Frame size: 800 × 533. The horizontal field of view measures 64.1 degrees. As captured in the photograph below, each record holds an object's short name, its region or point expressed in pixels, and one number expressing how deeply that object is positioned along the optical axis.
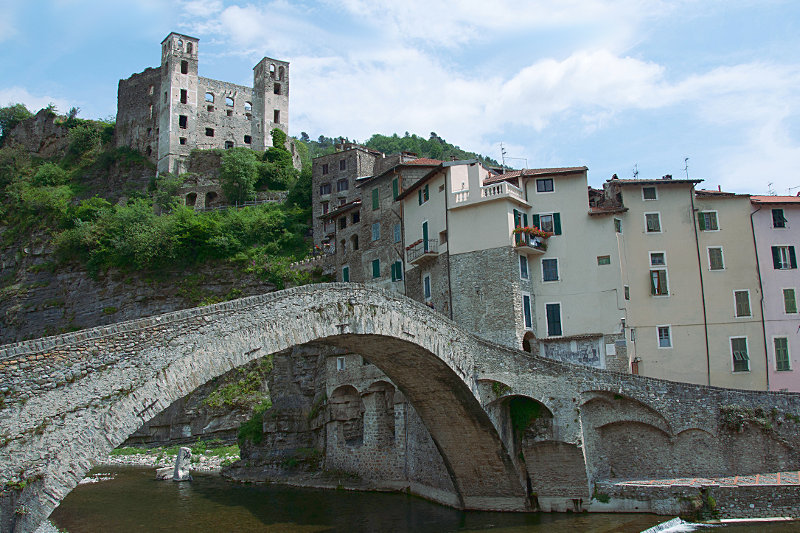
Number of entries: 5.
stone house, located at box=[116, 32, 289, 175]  65.19
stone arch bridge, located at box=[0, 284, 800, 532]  16.88
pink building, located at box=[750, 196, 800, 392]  29.61
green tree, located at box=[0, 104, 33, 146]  73.44
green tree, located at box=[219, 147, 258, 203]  58.56
